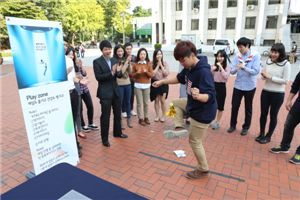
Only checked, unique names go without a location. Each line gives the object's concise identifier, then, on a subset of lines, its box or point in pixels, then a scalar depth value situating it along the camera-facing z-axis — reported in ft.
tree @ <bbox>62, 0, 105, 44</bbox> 105.23
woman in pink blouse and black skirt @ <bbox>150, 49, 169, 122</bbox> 15.61
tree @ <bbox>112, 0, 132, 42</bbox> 146.39
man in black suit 12.09
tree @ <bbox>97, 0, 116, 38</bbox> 150.20
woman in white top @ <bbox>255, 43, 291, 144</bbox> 12.03
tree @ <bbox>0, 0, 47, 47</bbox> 74.08
